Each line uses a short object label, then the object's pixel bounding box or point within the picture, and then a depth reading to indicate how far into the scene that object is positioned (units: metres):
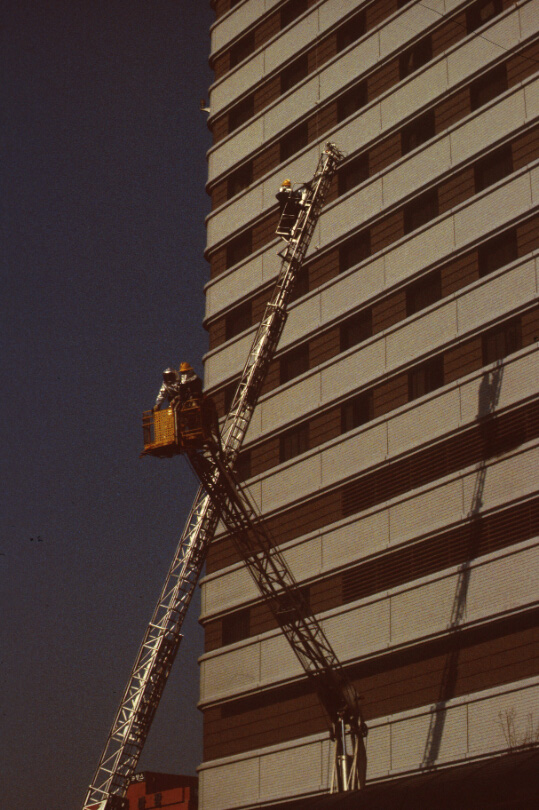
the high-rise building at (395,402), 47.84
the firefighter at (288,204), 58.88
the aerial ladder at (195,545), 57.75
